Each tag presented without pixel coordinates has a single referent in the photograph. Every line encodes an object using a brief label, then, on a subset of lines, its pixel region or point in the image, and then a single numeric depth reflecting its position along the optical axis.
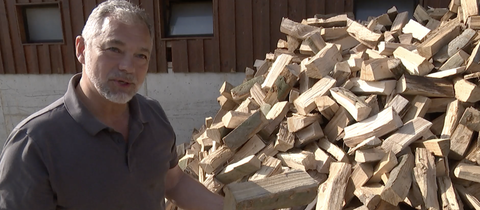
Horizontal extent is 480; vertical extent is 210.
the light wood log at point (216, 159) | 3.08
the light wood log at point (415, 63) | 3.07
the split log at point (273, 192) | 1.04
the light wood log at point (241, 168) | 2.79
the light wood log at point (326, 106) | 2.97
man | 1.33
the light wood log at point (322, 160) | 2.79
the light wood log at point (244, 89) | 3.81
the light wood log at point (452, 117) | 2.79
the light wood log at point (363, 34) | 3.58
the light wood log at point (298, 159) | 2.78
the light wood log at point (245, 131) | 3.04
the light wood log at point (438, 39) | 3.19
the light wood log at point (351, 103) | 2.81
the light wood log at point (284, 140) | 2.98
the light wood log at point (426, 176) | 2.42
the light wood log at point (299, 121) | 2.95
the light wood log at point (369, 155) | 2.62
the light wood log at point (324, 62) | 3.30
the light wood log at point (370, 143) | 2.65
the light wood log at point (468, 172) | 2.51
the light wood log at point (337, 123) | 2.95
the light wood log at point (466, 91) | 2.77
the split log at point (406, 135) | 2.66
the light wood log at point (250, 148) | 3.10
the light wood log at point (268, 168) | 2.80
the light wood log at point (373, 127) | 2.72
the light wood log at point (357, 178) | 2.61
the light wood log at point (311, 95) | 3.07
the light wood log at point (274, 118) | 3.19
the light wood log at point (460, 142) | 2.69
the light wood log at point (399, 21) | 3.85
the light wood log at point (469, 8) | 3.35
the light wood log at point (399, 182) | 2.39
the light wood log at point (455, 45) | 3.18
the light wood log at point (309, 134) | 2.97
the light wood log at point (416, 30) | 3.59
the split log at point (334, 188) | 2.49
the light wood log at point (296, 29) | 3.96
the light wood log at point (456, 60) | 3.04
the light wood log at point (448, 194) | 2.41
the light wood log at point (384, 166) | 2.55
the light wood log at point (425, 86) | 2.92
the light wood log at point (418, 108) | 2.90
